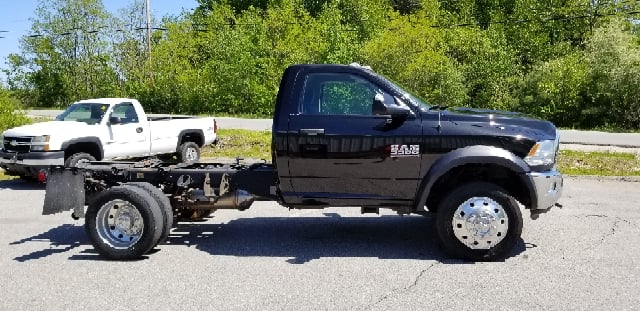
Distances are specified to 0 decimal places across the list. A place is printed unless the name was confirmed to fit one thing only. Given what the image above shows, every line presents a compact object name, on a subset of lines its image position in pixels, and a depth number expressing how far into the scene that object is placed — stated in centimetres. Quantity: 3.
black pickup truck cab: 589
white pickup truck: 1091
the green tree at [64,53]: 5266
